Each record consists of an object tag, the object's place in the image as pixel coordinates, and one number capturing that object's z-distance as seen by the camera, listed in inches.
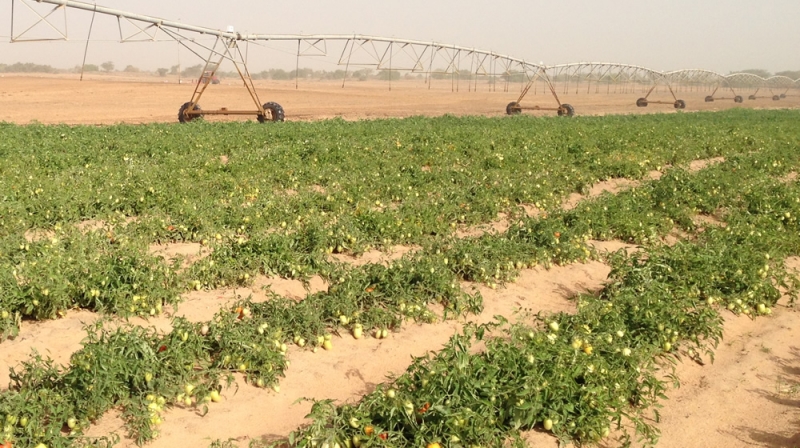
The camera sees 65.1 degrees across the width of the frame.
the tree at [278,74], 4923.0
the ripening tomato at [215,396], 167.9
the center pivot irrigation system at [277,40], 784.3
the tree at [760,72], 6426.2
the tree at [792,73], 6474.4
